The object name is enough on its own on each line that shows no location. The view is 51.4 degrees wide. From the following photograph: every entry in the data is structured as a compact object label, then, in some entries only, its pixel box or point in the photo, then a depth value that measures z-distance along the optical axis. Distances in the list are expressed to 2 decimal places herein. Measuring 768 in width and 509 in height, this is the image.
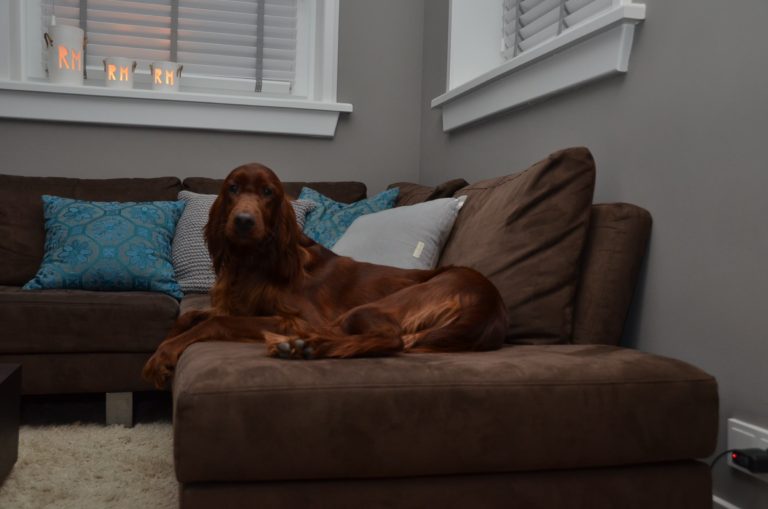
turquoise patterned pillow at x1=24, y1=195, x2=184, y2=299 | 2.63
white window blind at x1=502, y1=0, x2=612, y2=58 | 2.54
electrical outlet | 1.52
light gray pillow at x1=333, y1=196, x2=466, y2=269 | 2.27
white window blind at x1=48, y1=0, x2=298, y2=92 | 3.62
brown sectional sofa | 1.29
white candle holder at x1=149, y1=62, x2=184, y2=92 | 3.57
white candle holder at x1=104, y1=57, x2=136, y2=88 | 3.49
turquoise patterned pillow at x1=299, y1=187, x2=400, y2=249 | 2.92
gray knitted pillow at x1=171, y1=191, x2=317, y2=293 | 2.81
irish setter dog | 1.69
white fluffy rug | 1.81
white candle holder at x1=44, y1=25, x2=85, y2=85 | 3.40
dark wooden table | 1.83
